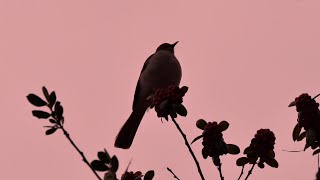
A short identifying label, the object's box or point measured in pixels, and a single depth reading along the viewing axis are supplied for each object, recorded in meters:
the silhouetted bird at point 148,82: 14.09
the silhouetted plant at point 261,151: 7.21
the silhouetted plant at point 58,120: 5.34
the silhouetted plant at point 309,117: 6.86
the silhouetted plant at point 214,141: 7.33
